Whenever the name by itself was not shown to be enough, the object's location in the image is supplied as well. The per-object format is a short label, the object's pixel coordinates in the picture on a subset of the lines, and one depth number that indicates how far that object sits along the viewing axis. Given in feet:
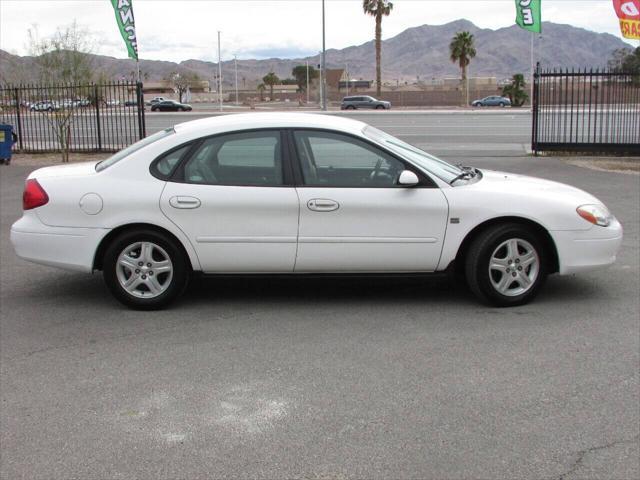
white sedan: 19.69
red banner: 58.59
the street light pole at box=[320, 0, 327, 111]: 189.88
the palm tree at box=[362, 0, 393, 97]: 256.11
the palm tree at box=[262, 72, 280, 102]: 368.85
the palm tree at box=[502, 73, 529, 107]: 248.11
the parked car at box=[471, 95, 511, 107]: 240.73
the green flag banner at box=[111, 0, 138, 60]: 83.66
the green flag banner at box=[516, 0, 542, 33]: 88.07
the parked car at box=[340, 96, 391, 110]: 216.95
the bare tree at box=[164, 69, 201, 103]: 363.52
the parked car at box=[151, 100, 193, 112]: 217.77
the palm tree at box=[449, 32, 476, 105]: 277.23
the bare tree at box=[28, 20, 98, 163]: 69.56
